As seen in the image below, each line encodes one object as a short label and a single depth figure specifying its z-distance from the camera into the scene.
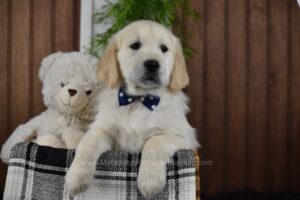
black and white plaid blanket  1.33
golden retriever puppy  1.61
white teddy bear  1.82
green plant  2.21
